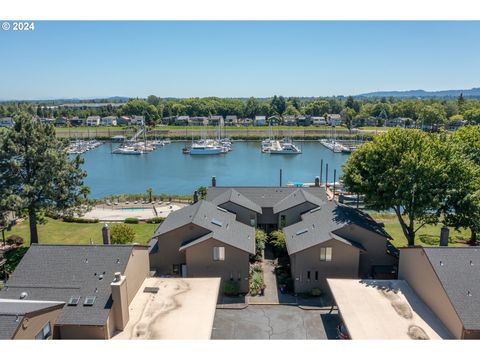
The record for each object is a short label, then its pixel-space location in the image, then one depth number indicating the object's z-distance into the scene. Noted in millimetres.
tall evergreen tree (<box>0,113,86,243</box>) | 29297
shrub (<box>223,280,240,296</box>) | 25344
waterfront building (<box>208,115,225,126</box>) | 144675
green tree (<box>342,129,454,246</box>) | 27344
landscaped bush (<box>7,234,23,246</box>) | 33844
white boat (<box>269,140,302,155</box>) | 101438
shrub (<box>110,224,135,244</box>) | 30359
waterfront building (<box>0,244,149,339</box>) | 17266
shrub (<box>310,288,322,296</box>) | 25359
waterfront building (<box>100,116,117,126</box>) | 153000
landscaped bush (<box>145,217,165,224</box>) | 40594
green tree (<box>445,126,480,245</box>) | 27625
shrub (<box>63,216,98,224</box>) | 41219
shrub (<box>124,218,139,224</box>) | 40875
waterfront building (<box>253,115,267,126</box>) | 148625
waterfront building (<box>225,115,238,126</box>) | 153125
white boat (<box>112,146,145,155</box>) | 101875
